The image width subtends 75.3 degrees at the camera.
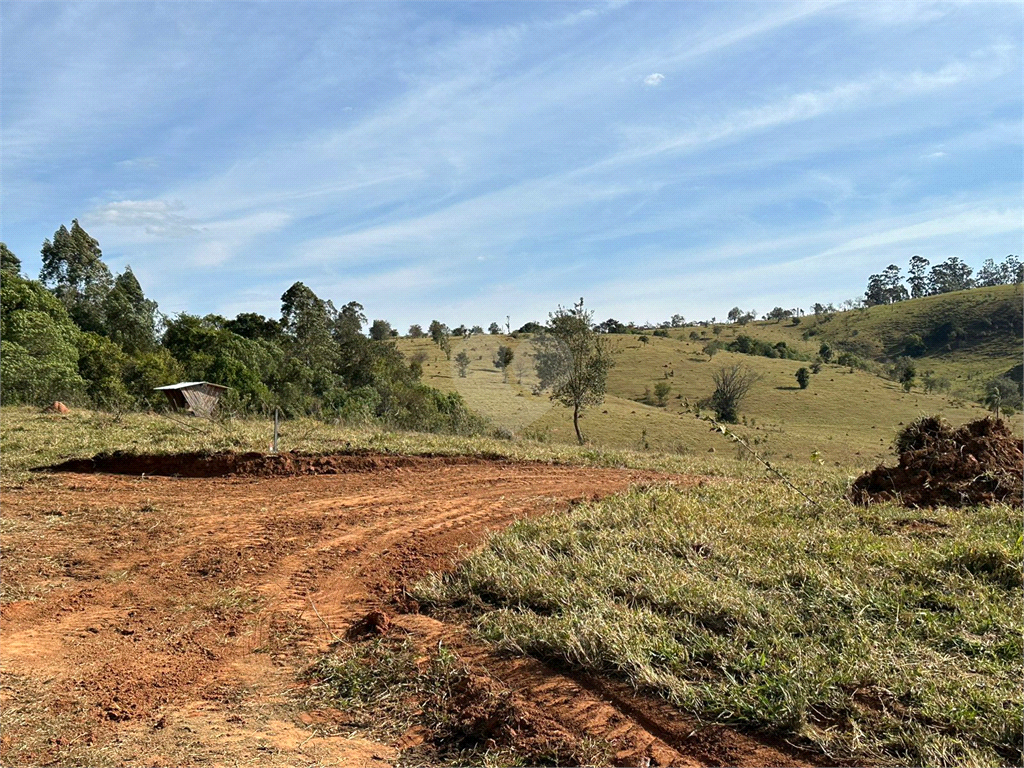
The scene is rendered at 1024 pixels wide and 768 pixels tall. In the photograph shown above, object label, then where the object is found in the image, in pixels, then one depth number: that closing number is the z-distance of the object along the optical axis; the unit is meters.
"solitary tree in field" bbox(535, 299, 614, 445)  24.05
